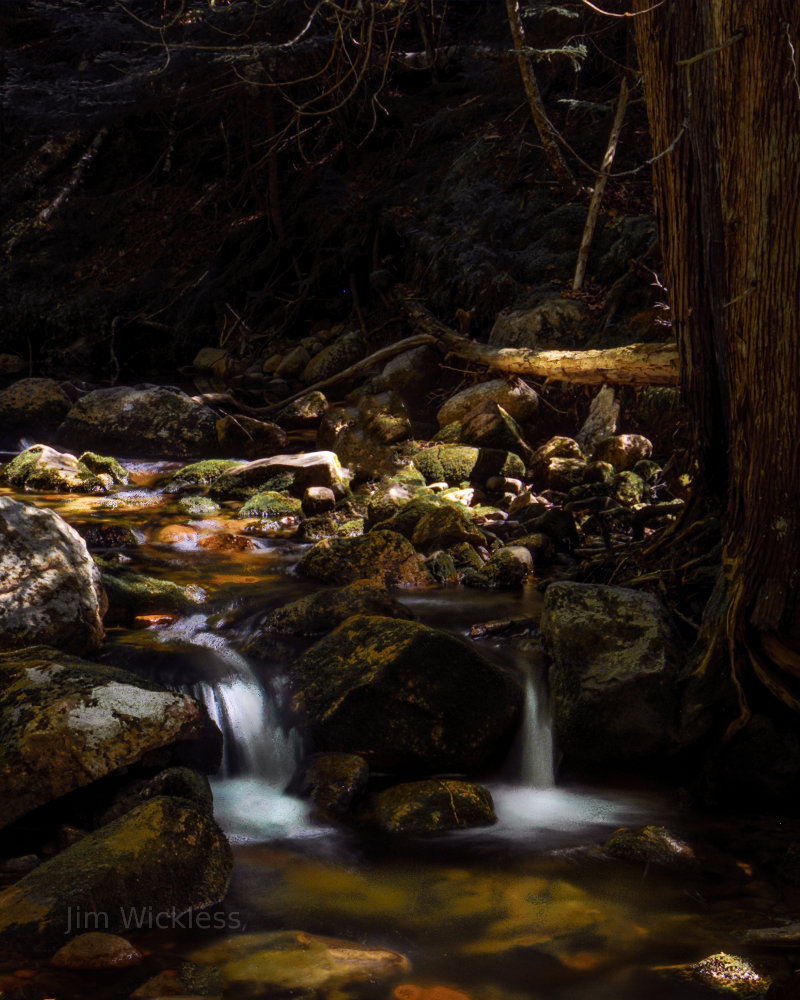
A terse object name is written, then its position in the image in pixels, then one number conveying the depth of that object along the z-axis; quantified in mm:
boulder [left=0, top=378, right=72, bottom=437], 11148
